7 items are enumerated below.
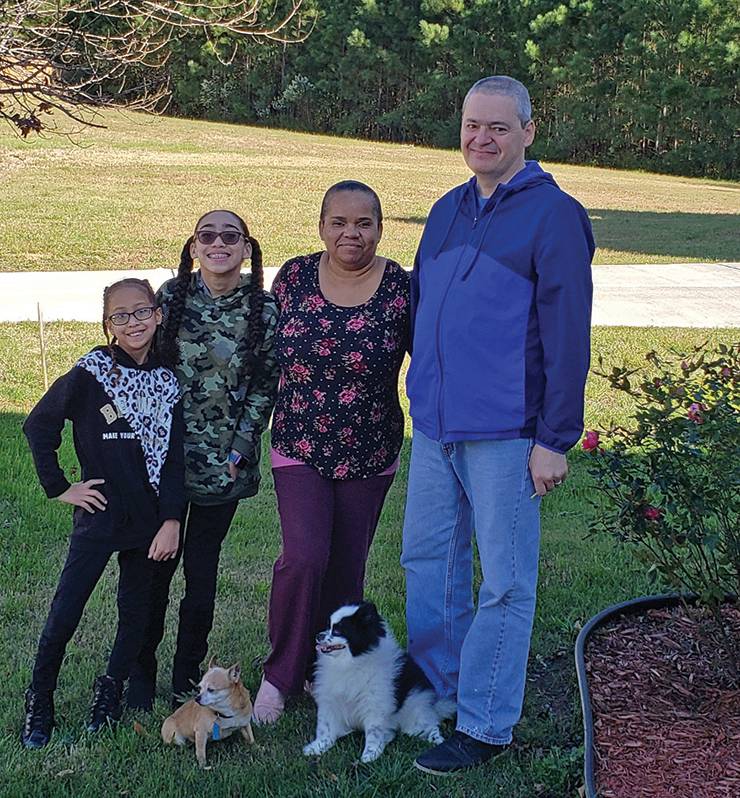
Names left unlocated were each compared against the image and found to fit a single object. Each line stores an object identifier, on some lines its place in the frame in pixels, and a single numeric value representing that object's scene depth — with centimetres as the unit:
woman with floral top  377
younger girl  370
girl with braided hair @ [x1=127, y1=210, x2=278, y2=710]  385
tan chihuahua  367
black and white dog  377
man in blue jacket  329
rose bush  372
